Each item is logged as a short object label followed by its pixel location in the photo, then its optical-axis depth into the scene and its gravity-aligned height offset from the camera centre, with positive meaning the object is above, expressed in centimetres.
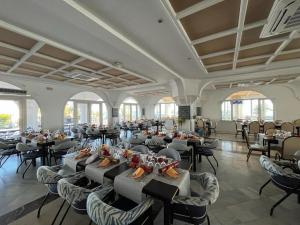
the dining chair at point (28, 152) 391 -104
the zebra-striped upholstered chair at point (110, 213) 132 -91
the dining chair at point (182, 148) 357 -84
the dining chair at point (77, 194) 172 -93
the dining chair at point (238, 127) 894 -95
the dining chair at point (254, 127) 734 -75
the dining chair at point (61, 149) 400 -92
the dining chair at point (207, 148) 407 -97
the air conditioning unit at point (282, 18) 195 +137
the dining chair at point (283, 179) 216 -98
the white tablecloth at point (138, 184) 176 -85
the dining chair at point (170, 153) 281 -78
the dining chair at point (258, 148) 441 -107
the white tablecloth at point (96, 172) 213 -85
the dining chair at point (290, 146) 364 -85
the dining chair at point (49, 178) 208 -88
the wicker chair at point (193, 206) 157 -98
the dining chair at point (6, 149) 429 -103
